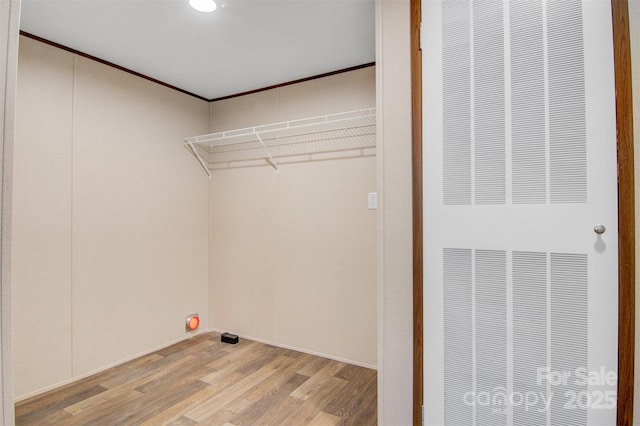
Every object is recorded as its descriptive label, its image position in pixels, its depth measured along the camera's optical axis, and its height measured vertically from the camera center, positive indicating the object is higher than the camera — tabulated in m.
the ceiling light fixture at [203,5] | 1.81 +1.20
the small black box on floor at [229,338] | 3.05 -1.12
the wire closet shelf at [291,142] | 2.61 +0.69
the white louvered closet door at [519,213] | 1.18 +0.02
